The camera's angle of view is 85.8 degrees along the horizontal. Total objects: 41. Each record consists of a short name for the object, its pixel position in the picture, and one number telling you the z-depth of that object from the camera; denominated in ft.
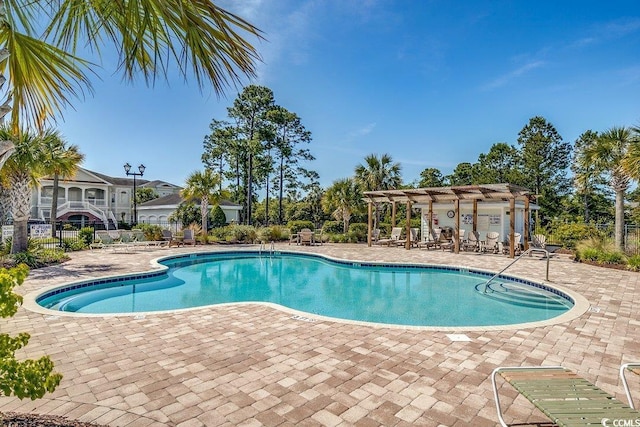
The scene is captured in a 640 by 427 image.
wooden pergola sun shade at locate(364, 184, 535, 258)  48.75
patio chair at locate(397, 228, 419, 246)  66.08
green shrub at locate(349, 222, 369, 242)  75.37
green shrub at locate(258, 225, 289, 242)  71.53
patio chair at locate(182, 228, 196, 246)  61.57
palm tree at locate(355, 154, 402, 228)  76.13
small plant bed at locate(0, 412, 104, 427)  8.19
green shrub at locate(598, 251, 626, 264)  40.31
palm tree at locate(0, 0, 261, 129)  6.86
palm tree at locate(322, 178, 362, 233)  75.82
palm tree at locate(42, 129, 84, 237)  43.09
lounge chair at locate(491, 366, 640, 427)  6.85
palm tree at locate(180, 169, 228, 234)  67.82
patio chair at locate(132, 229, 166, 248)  60.14
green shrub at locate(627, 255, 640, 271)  36.93
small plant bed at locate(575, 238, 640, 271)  37.99
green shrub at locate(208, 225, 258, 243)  69.72
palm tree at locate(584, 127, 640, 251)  44.83
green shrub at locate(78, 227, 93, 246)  56.31
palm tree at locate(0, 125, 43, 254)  38.99
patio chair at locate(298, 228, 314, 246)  66.49
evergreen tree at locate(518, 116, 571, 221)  103.71
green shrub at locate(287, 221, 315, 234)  79.70
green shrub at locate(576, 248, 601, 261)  42.86
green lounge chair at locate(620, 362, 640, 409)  8.83
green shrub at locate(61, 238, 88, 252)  50.85
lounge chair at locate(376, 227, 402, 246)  66.28
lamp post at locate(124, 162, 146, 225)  72.52
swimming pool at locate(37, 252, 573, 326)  25.34
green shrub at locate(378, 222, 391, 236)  80.48
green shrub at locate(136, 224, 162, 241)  65.31
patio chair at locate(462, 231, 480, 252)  56.51
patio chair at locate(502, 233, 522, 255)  53.59
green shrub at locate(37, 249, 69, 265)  38.88
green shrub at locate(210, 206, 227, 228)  81.15
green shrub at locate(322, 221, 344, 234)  83.56
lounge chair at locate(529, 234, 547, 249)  48.93
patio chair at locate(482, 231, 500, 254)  54.85
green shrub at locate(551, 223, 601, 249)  56.65
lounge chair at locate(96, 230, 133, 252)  53.72
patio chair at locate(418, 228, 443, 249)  62.05
